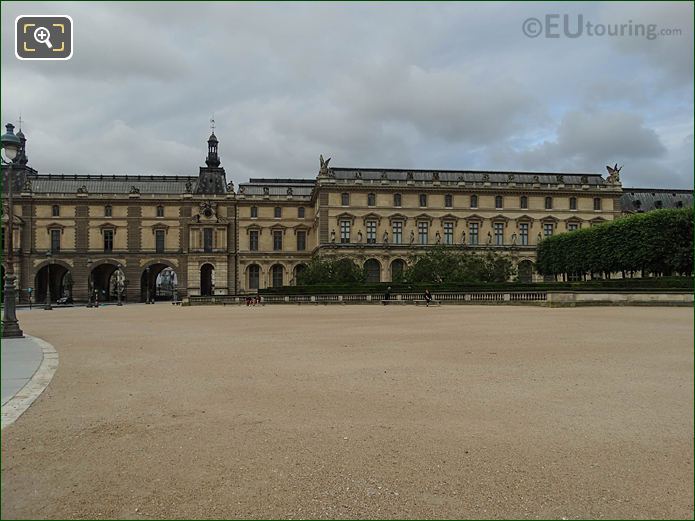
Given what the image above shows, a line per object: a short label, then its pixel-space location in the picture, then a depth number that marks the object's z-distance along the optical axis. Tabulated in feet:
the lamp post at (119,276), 210.69
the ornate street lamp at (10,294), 26.39
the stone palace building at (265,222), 234.58
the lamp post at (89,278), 244.46
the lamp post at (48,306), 159.84
